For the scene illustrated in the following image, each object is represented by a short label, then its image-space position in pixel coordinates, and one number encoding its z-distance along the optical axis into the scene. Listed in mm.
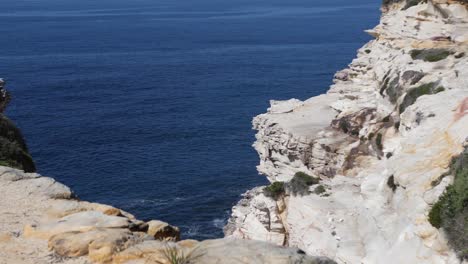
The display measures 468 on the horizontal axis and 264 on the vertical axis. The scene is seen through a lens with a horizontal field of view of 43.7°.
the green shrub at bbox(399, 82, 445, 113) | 36406
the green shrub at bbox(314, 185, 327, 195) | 37156
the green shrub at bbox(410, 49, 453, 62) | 45125
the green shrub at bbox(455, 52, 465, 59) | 43831
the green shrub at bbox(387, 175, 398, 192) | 25922
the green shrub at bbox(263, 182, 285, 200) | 41750
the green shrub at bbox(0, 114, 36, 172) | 29558
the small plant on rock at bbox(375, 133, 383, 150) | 39219
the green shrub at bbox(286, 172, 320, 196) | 38819
